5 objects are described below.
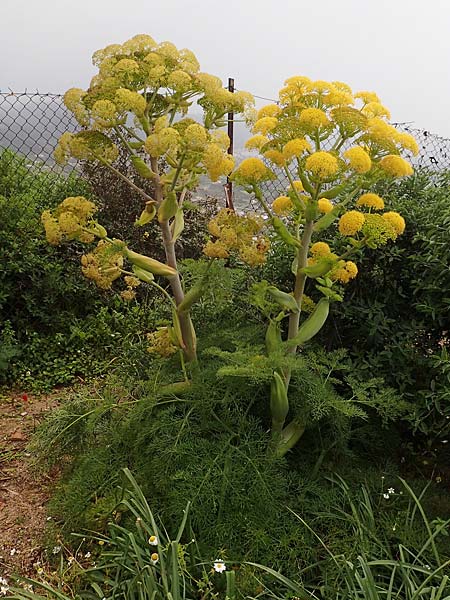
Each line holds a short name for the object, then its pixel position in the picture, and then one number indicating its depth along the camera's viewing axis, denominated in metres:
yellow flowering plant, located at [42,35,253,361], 2.17
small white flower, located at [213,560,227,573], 1.92
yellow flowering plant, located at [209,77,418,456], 2.09
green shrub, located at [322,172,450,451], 2.59
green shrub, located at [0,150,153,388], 4.14
